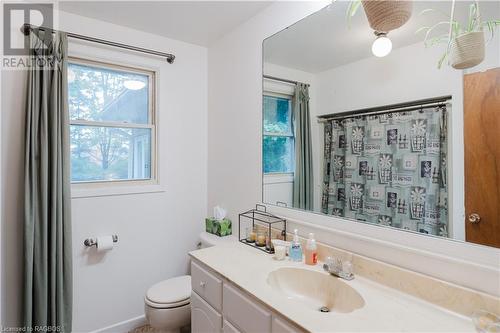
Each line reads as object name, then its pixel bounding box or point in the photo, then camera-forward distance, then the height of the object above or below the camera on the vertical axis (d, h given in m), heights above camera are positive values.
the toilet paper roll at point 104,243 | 2.00 -0.54
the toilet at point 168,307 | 1.78 -0.90
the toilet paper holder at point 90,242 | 2.01 -0.53
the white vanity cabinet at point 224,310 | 1.08 -0.63
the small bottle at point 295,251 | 1.50 -0.45
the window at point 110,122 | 2.06 +0.37
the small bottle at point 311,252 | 1.43 -0.44
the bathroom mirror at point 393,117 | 1.00 +0.23
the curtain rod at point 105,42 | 1.78 +0.94
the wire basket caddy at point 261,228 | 1.73 -0.40
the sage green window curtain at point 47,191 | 1.73 -0.14
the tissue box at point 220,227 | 2.21 -0.47
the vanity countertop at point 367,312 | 0.92 -0.53
